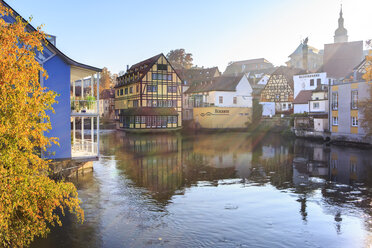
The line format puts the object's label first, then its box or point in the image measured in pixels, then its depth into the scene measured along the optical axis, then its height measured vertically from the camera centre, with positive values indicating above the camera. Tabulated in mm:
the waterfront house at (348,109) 35312 +763
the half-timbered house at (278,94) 65250 +4418
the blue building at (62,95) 16109 +1094
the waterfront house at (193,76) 68062 +8851
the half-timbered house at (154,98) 53750 +3057
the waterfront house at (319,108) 42281 +1109
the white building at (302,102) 55031 +2330
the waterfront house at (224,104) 58719 +2312
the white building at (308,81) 61250 +6606
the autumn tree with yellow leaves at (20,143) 5793 -486
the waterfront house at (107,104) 77962 +3010
